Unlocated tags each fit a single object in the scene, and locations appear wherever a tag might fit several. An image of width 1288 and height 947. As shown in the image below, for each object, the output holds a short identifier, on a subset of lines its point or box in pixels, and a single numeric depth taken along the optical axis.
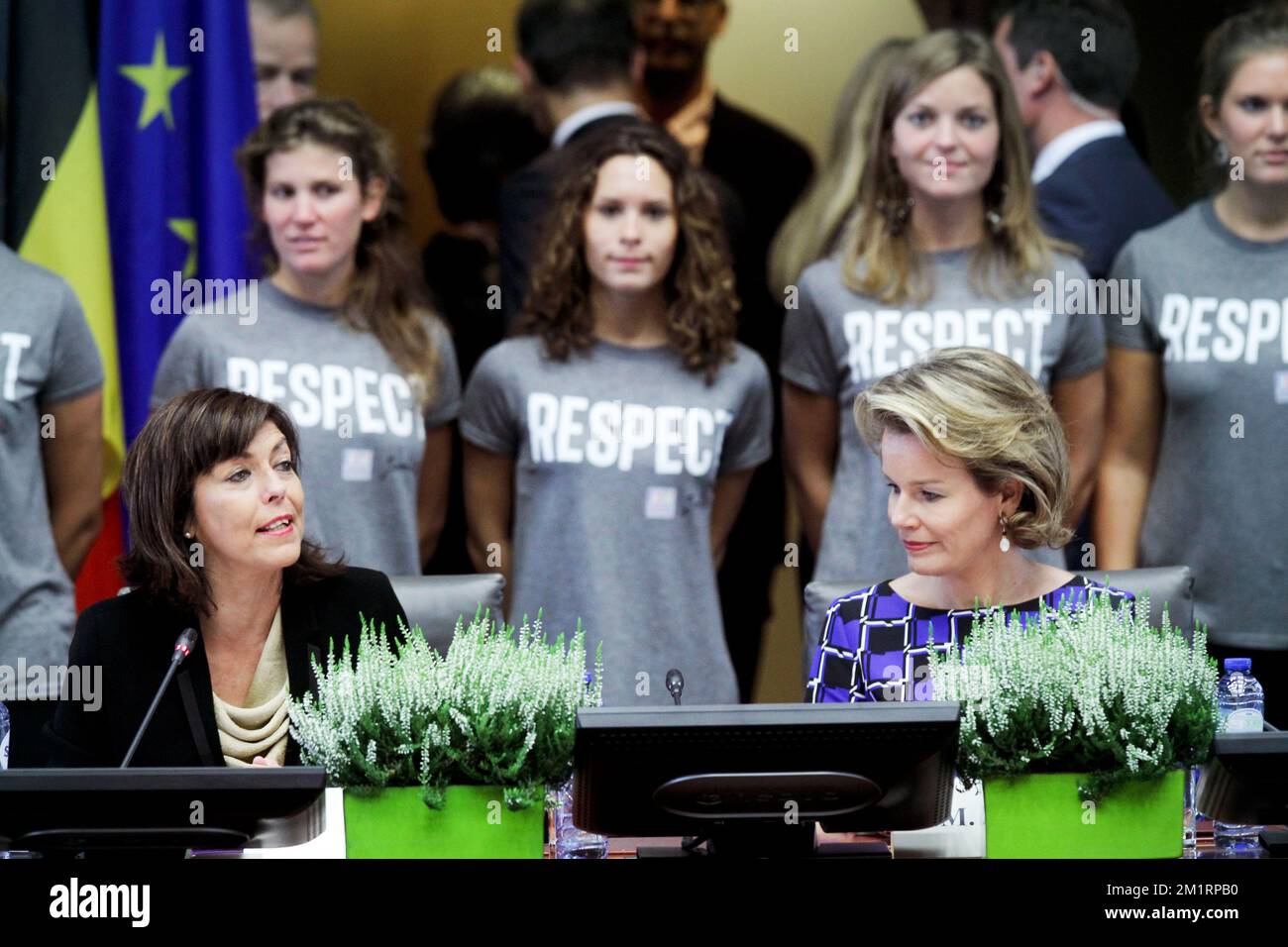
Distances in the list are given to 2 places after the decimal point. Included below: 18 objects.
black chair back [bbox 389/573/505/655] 6.83
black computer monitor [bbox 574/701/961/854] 4.41
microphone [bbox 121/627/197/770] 5.21
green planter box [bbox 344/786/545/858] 4.69
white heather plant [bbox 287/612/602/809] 4.70
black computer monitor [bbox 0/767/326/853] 4.43
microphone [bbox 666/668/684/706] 4.94
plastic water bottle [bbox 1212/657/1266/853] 4.96
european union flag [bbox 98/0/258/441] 9.39
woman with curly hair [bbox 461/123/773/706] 8.59
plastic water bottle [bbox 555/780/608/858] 4.92
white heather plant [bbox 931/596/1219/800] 4.73
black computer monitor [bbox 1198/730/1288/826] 4.57
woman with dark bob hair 6.27
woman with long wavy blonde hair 8.69
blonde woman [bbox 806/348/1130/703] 6.20
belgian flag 9.28
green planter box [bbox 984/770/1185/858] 4.73
